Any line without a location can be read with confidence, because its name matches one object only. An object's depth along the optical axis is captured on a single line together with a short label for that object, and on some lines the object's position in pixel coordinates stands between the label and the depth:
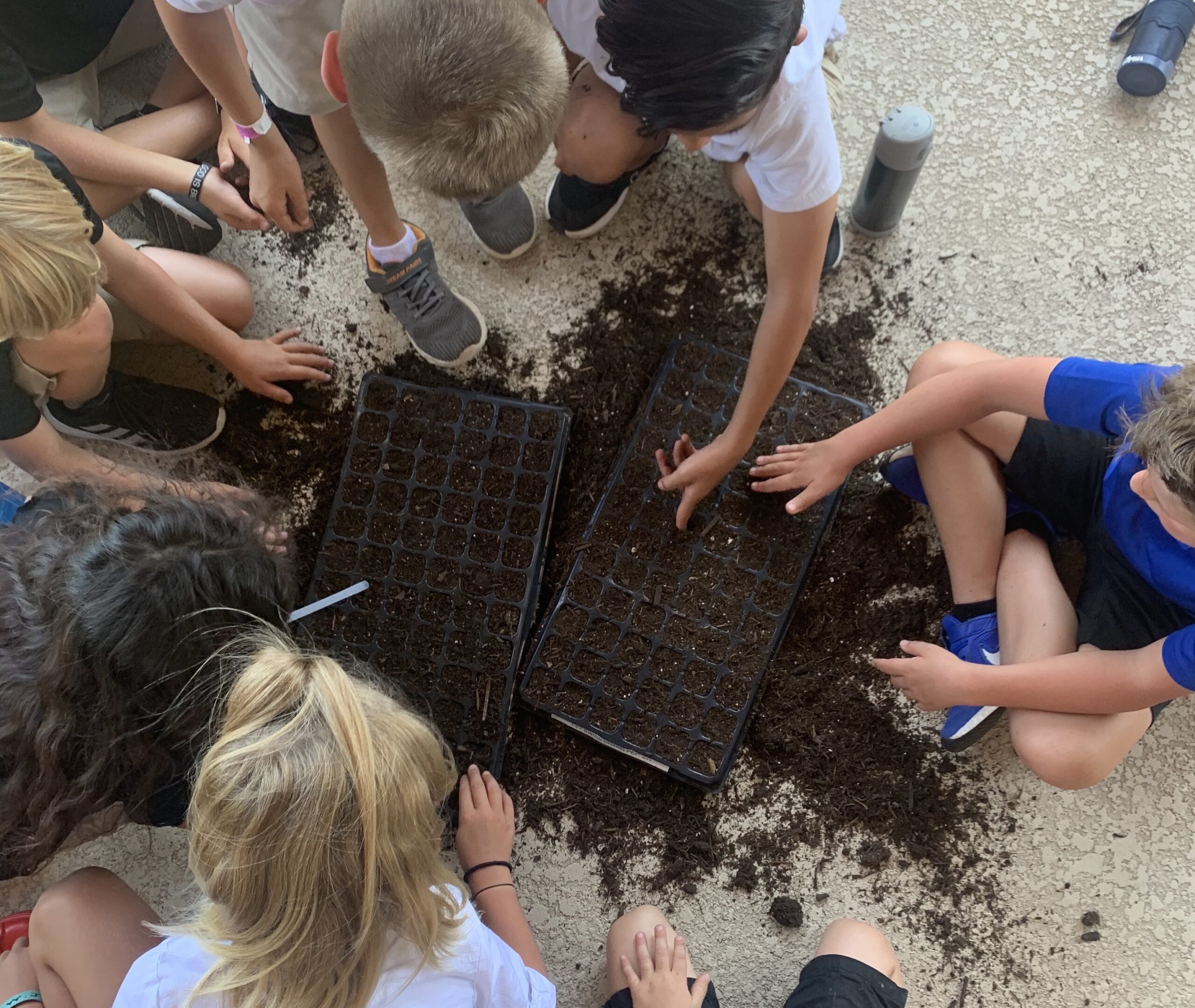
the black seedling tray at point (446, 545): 1.06
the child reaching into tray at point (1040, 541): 0.87
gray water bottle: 1.00
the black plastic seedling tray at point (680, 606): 1.04
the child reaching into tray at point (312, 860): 0.62
